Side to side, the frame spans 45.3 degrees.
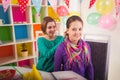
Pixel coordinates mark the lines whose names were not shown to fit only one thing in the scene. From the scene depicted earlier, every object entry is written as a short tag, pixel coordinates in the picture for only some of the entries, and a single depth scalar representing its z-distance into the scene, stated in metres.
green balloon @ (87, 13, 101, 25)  1.41
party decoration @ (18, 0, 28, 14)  1.21
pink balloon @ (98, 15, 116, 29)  1.37
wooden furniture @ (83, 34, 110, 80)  1.22
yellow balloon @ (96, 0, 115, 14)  1.34
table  0.56
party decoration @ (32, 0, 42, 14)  1.47
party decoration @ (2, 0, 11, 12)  1.33
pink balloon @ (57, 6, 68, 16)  1.51
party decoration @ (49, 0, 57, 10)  1.51
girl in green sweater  1.08
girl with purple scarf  0.92
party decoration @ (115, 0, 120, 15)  1.30
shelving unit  1.60
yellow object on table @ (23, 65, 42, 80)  0.51
